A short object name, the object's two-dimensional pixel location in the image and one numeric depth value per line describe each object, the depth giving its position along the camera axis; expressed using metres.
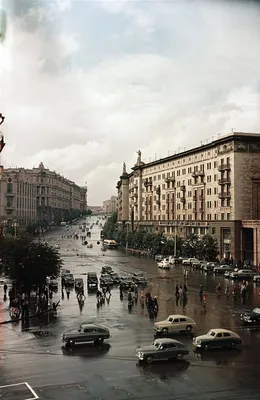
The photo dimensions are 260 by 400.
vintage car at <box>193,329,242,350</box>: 22.59
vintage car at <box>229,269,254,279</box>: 53.19
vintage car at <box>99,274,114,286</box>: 46.05
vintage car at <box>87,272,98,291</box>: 44.34
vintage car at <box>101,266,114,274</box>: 53.14
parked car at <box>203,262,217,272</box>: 61.18
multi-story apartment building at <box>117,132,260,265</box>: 68.62
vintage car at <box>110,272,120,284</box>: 48.66
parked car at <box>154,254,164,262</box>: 75.69
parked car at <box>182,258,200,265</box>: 66.57
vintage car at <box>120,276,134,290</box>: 43.84
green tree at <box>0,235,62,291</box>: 36.91
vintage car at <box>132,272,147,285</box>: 46.78
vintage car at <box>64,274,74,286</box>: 45.91
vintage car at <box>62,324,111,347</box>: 23.23
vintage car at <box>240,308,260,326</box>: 28.69
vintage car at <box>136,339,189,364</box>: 20.30
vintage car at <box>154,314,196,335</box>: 25.72
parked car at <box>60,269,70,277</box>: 49.45
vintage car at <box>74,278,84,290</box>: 42.49
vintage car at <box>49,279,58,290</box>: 43.38
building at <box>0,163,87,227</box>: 122.25
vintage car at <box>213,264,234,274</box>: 58.72
